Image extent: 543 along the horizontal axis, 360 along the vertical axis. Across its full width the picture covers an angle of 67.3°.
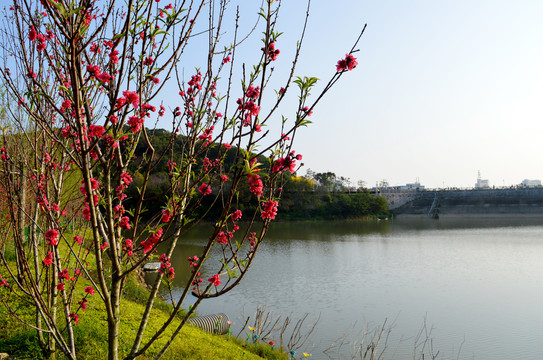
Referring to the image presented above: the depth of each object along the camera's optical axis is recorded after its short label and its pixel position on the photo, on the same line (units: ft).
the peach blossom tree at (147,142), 6.04
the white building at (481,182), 471.62
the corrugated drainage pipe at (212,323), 23.41
